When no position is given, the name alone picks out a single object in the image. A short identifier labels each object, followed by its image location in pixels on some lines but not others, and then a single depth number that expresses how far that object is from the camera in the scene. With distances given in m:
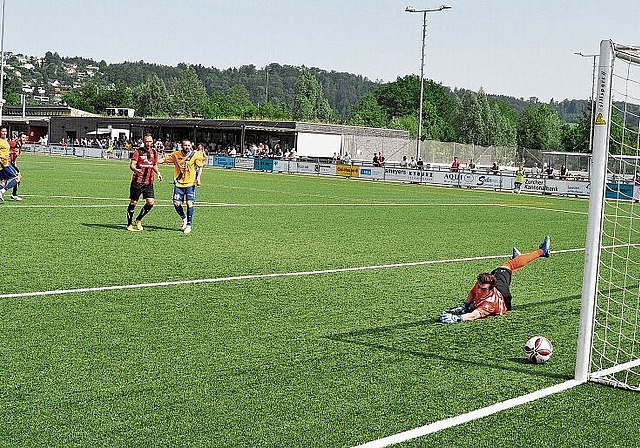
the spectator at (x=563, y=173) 46.62
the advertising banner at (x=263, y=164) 59.14
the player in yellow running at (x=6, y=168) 22.00
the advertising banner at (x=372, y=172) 53.88
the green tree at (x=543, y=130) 125.08
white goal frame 7.09
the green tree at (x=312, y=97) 139.62
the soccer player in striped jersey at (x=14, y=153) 23.15
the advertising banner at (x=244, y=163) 60.47
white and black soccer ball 7.62
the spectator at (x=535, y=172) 48.23
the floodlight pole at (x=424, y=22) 55.09
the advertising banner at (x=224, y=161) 61.91
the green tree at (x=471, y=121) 134.50
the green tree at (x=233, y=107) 125.84
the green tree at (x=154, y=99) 144.62
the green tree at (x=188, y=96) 145.25
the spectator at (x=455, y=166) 53.19
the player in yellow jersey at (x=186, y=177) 17.83
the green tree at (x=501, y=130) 133.88
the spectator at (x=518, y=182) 46.00
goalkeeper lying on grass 9.46
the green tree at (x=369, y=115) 124.94
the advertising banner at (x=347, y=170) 54.94
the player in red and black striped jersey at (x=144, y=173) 17.30
